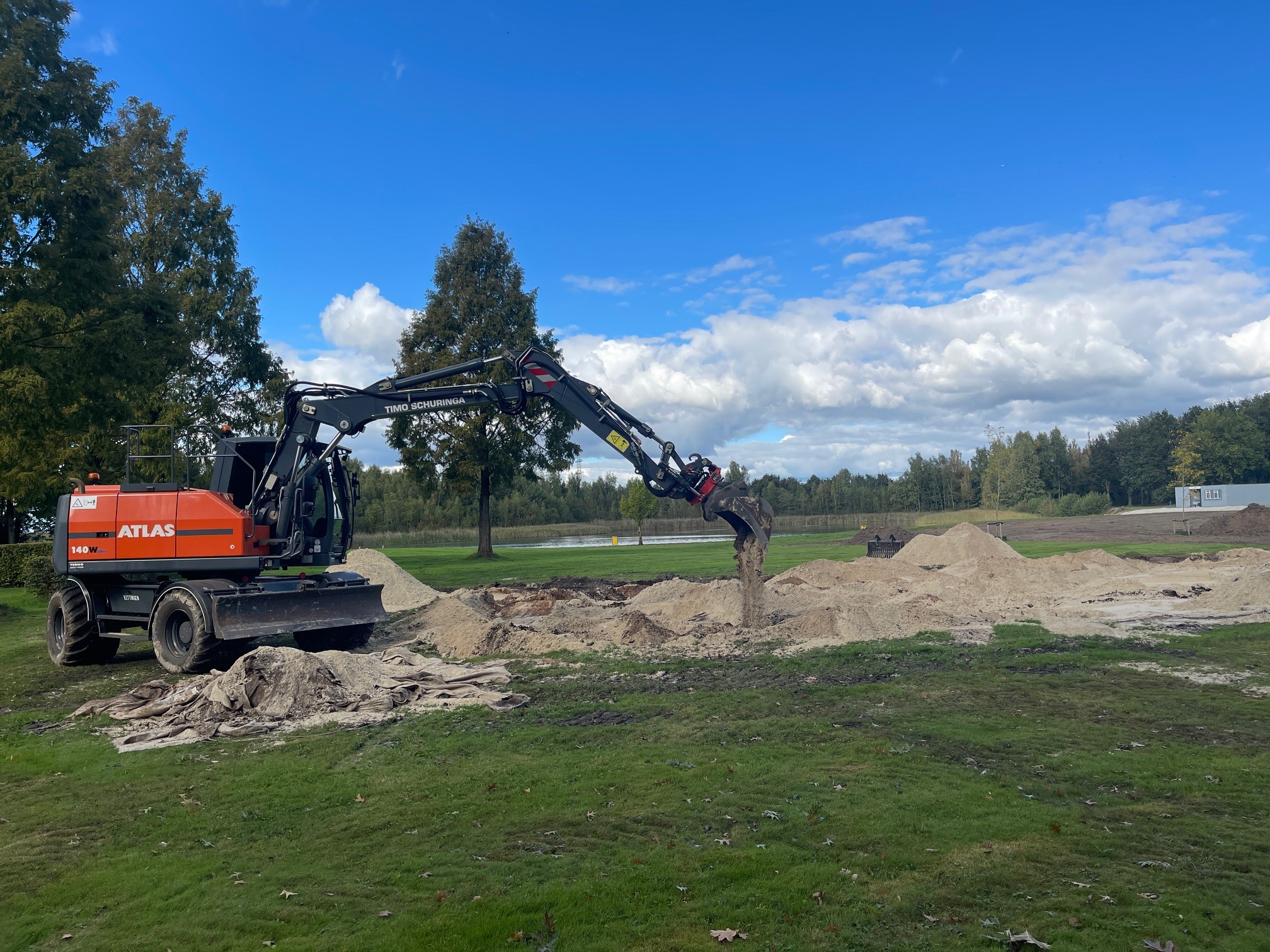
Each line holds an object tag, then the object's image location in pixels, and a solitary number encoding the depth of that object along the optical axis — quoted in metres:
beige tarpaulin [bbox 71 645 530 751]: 9.78
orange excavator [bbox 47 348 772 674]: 13.34
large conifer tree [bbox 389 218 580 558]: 36.09
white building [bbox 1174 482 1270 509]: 67.19
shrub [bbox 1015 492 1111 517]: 79.19
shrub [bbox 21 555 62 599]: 25.83
